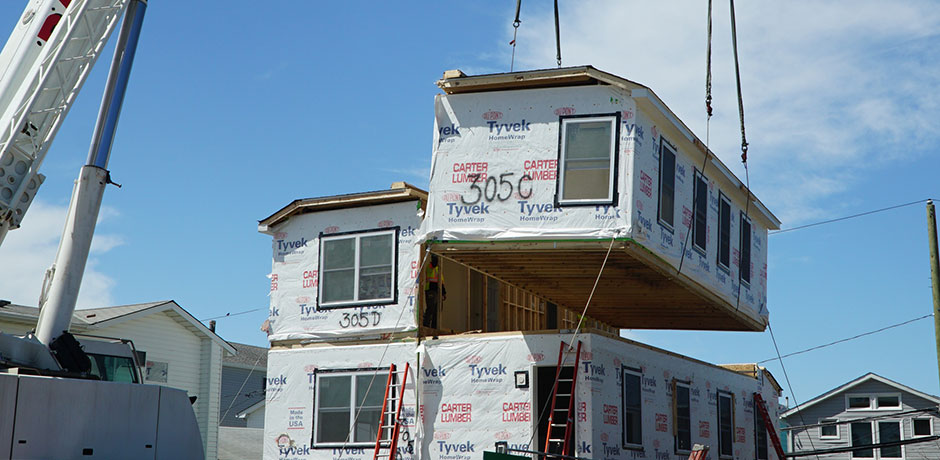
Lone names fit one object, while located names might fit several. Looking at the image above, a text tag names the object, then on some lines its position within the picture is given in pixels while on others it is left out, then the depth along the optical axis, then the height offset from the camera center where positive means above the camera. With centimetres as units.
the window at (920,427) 4706 +42
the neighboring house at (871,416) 4712 +86
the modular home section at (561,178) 1683 +441
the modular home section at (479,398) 1891 +59
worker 2123 +291
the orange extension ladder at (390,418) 2003 +12
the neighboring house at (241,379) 4818 +210
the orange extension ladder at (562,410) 1783 +32
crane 1280 +165
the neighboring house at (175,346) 3266 +261
